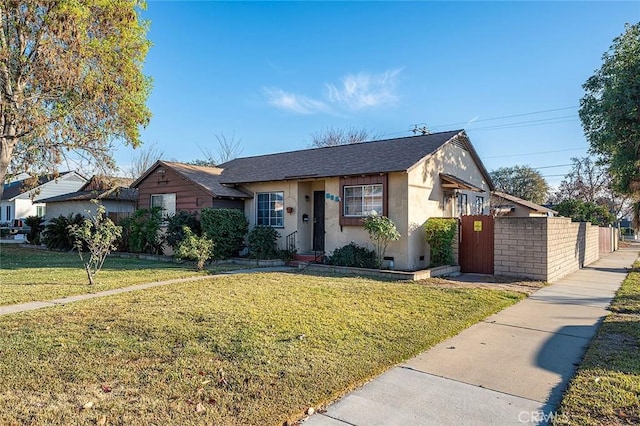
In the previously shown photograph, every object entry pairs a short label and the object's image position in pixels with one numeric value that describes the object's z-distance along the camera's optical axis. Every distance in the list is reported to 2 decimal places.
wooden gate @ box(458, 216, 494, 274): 12.11
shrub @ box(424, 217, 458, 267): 12.39
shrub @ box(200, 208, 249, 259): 14.08
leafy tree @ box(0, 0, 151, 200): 12.41
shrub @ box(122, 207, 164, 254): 15.70
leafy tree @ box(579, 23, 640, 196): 11.91
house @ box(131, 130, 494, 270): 12.59
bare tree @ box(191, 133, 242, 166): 40.50
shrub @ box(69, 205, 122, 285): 9.30
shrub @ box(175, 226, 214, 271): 12.05
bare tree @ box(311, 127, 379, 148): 39.00
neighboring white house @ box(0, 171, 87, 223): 35.94
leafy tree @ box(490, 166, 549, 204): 51.06
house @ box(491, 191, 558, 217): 26.12
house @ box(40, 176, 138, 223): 22.30
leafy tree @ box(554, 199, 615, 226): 27.75
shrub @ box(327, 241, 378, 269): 12.45
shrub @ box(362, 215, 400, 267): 11.73
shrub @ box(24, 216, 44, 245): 22.53
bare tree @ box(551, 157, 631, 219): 44.19
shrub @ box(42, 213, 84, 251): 19.22
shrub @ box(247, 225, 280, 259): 14.25
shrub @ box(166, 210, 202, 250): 14.43
